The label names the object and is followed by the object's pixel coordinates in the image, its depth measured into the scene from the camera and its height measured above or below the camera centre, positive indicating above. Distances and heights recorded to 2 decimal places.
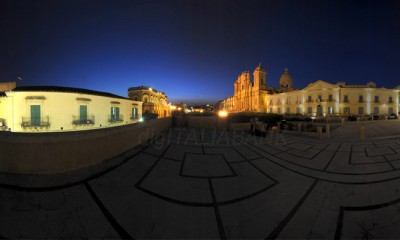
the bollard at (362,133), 11.75 -1.13
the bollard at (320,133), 11.98 -1.13
